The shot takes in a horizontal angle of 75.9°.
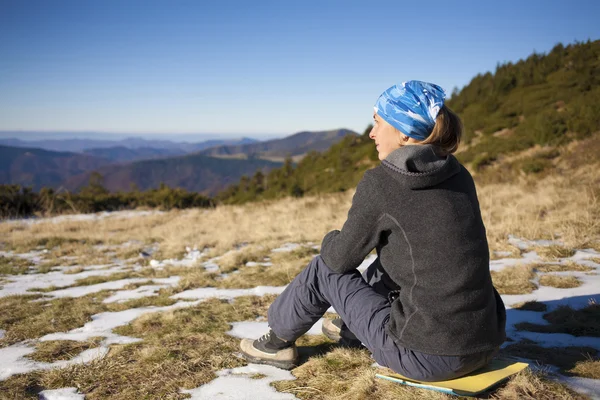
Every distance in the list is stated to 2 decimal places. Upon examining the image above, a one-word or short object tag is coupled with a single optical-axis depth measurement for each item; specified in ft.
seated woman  4.98
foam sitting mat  5.48
